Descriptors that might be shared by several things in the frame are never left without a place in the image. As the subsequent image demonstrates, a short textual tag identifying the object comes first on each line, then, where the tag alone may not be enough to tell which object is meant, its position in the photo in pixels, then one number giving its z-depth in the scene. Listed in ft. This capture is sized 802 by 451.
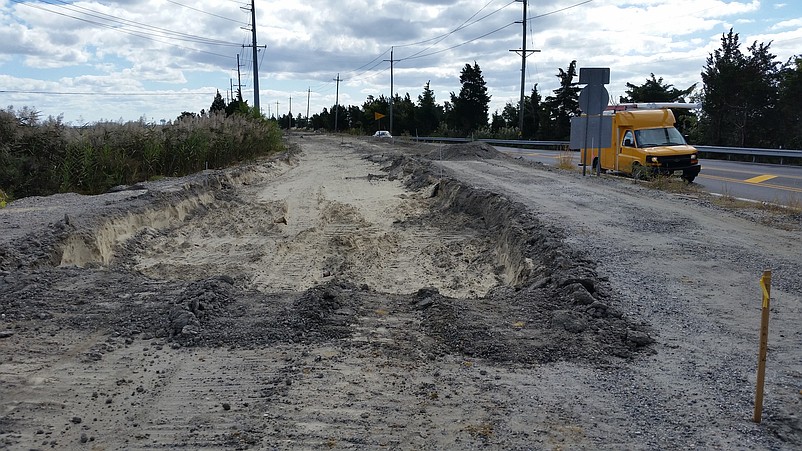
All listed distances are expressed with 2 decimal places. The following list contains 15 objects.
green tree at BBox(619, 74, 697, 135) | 149.60
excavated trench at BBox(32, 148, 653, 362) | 19.62
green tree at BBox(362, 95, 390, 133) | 284.61
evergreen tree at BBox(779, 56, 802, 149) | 114.73
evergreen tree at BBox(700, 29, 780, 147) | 123.34
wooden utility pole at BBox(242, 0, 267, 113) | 146.74
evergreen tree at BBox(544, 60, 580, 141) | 173.78
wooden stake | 13.46
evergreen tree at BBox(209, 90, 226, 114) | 203.35
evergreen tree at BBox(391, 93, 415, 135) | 272.10
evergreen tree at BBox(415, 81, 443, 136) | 261.24
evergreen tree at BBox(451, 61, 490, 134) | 221.05
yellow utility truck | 66.69
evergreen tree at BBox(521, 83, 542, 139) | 187.28
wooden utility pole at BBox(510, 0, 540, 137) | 165.49
